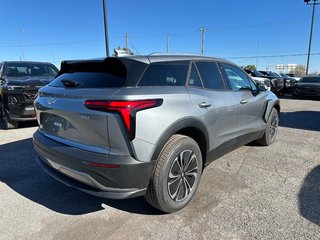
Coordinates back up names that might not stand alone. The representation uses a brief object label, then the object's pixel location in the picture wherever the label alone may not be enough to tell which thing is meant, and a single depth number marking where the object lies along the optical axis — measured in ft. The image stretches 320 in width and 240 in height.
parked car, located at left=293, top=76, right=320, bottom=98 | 49.67
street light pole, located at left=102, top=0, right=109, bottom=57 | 32.76
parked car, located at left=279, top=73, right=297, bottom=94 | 57.11
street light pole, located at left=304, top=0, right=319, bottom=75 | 101.04
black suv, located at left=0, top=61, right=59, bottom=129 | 21.29
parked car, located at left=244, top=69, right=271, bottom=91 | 55.37
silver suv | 7.89
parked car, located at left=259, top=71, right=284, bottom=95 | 55.98
